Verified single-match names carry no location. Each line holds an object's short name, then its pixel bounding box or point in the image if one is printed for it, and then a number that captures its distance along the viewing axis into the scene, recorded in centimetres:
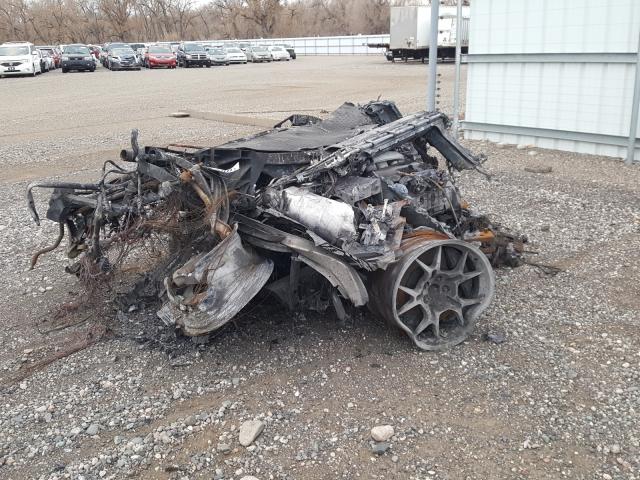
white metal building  920
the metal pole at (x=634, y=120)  876
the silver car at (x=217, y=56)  3898
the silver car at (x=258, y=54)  4397
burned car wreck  366
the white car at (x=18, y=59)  3041
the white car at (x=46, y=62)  3484
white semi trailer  3284
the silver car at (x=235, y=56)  4053
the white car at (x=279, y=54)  4553
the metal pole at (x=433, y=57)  1052
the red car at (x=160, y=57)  3759
